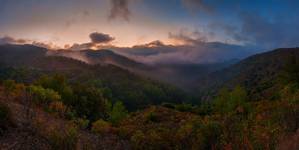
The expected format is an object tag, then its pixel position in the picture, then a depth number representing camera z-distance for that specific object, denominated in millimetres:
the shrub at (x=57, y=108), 14720
